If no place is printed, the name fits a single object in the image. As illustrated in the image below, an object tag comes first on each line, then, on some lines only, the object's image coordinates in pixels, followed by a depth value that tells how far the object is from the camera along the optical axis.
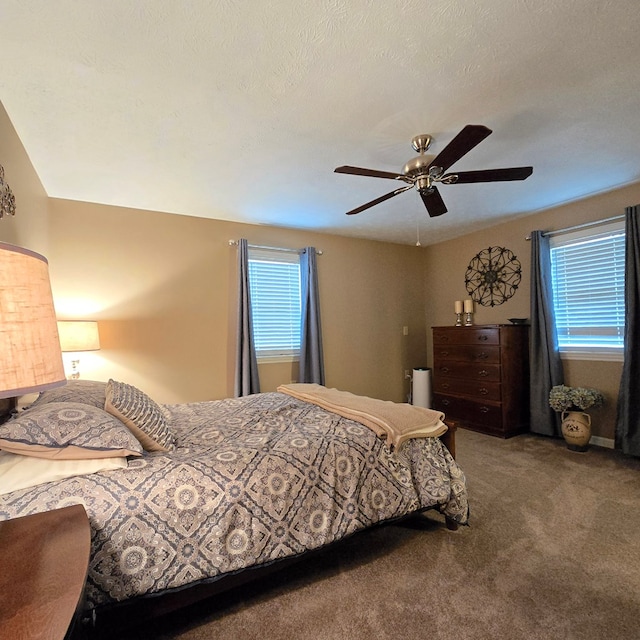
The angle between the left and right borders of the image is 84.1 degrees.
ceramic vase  3.40
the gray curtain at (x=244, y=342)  3.82
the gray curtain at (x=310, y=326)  4.27
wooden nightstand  0.66
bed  1.29
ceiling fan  2.01
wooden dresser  3.87
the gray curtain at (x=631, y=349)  3.15
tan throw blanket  1.96
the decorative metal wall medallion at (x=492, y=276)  4.30
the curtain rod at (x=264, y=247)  4.01
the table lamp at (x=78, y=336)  2.81
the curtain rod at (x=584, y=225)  3.39
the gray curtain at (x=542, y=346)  3.79
